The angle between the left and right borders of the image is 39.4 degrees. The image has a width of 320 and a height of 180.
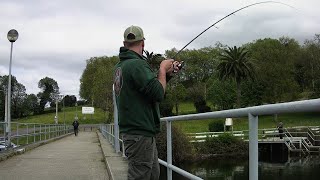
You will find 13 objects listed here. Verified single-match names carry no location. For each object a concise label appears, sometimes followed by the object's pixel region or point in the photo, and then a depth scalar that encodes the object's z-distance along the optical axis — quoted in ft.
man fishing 11.72
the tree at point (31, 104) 417.69
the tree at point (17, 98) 391.24
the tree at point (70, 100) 530.27
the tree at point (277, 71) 223.30
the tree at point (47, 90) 487.00
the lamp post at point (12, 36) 56.34
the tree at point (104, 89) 245.65
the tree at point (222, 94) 251.58
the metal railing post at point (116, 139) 38.93
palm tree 242.17
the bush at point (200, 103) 272.41
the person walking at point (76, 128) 143.18
